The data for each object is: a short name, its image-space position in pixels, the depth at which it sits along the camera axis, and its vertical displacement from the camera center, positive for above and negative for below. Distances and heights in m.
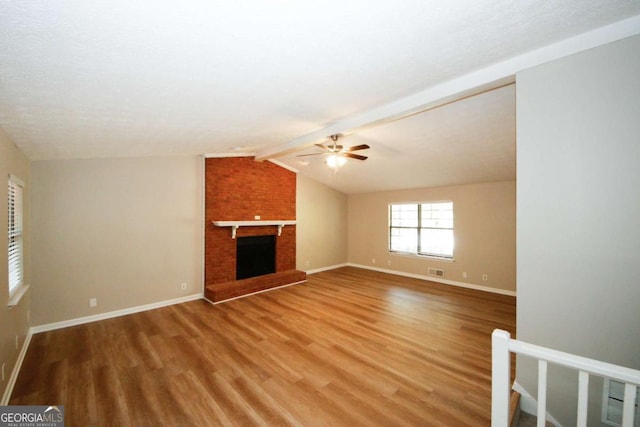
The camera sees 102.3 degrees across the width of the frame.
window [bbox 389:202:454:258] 6.19 -0.39
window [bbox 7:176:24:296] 2.72 -0.25
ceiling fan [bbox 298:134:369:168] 3.70 +0.86
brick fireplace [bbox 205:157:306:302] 5.02 -0.03
